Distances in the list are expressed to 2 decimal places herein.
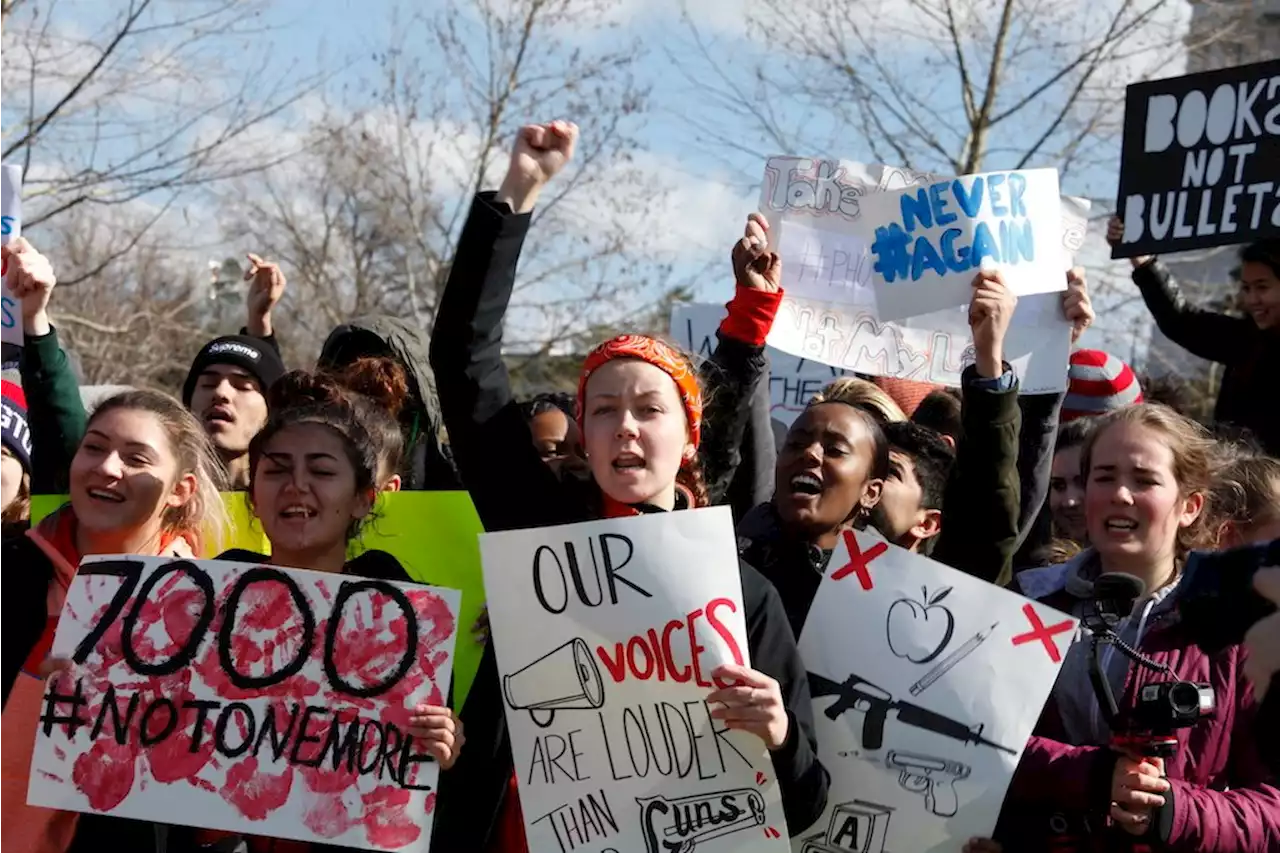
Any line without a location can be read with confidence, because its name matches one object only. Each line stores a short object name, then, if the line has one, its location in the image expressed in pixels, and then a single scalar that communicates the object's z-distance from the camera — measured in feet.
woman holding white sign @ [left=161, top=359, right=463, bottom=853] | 12.23
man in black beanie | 17.04
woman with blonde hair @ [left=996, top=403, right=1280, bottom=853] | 10.39
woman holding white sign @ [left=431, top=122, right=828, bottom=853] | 11.14
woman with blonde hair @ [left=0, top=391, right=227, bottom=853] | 11.67
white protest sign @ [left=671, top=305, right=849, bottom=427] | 25.05
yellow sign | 13.87
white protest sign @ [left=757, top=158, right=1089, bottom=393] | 18.63
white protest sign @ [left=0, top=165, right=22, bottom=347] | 17.74
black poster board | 17.57
